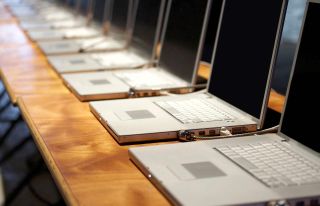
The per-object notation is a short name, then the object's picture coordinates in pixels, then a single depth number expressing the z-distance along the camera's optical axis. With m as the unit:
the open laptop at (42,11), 4.12
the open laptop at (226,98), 1.54
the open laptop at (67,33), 3.26
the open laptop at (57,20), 3.68
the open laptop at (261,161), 1.13
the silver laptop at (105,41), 2.83
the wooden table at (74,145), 1.21
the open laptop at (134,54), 2.40
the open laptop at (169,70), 1.97
